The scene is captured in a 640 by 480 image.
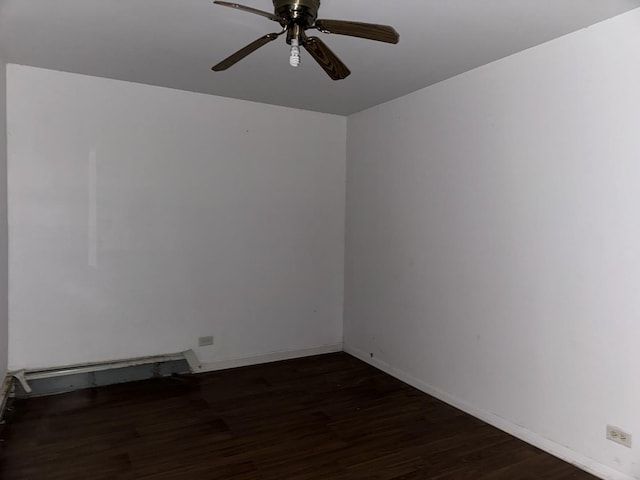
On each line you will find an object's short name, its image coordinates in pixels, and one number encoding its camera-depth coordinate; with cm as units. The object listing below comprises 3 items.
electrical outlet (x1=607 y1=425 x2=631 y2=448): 241
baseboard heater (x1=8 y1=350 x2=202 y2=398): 347
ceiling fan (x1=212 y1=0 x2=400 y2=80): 189
